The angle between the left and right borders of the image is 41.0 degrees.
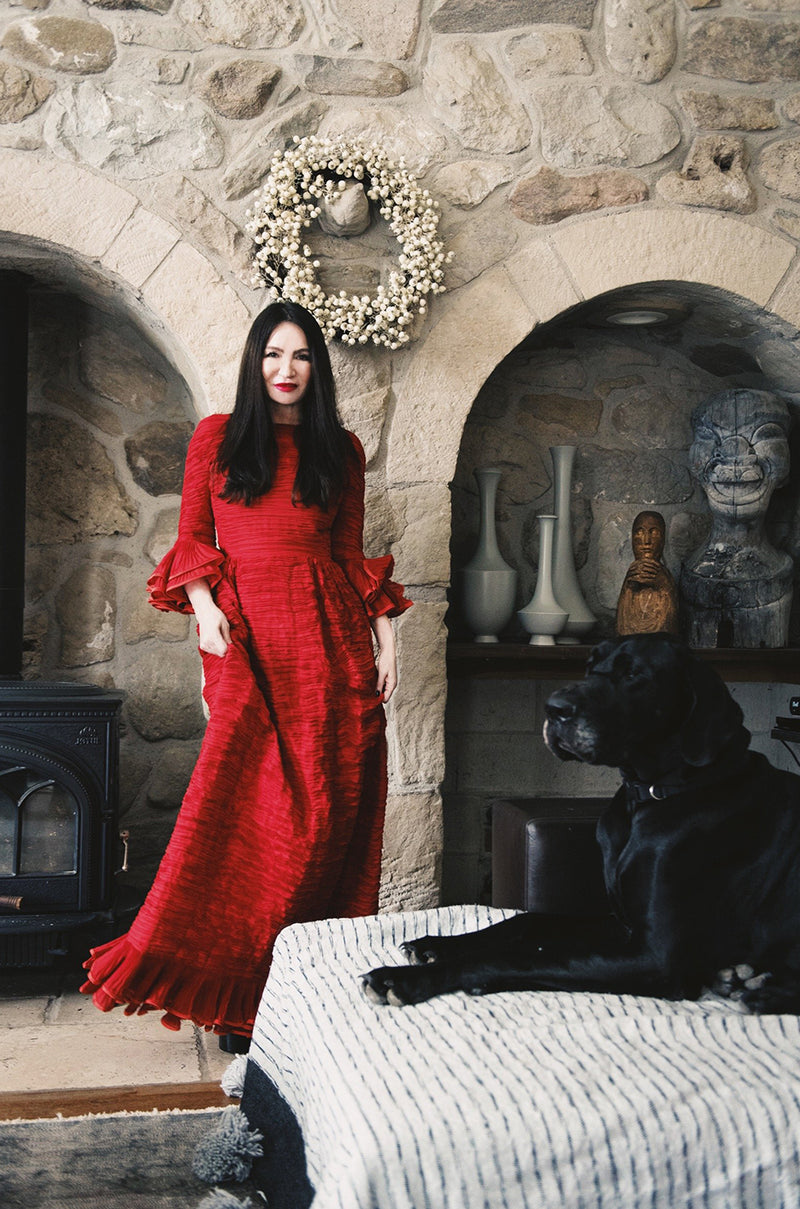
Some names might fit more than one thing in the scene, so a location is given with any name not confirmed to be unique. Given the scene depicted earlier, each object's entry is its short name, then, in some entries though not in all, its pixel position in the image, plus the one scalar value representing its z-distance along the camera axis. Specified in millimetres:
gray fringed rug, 1429
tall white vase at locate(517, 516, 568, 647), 2879
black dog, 1287
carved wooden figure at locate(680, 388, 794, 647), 2934
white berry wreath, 2502
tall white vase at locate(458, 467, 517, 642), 2852
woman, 1934
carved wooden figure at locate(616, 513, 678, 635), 2885
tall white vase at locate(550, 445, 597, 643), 2957
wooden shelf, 2760
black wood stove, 2281
